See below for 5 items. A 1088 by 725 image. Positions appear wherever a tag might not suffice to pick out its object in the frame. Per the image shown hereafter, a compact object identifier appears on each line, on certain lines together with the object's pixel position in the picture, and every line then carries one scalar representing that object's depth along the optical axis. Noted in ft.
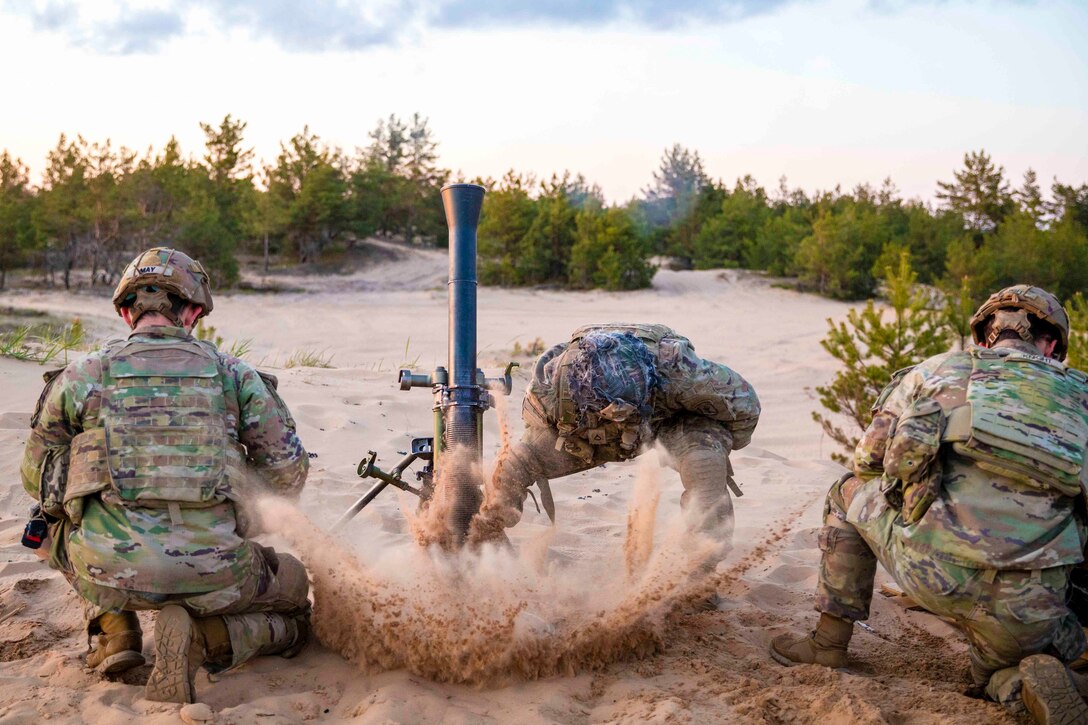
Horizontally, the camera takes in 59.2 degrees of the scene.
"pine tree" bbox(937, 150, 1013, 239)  79.00
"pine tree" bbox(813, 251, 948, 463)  26.66
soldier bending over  13.21
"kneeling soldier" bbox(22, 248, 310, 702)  10.38
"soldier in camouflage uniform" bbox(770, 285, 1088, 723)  10.00
